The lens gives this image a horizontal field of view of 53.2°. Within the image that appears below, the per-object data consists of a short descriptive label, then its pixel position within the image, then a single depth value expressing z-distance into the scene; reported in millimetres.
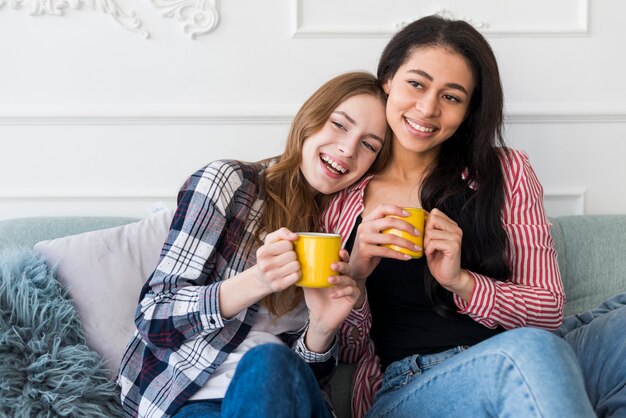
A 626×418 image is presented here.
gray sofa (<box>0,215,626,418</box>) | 1530
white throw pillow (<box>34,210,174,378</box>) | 1401
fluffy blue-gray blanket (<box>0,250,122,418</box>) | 1223
